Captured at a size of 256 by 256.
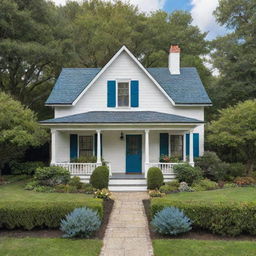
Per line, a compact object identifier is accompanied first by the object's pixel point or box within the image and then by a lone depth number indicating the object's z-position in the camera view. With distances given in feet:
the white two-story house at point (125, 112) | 49.90
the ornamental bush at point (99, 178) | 38.47
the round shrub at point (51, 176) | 41.27
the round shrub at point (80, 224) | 20.42
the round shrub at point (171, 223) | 20.75
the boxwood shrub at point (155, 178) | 39.37
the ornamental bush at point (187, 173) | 41.72
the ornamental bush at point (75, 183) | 40.78
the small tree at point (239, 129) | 45.19
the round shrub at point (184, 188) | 39.04
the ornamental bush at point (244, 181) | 43.32
